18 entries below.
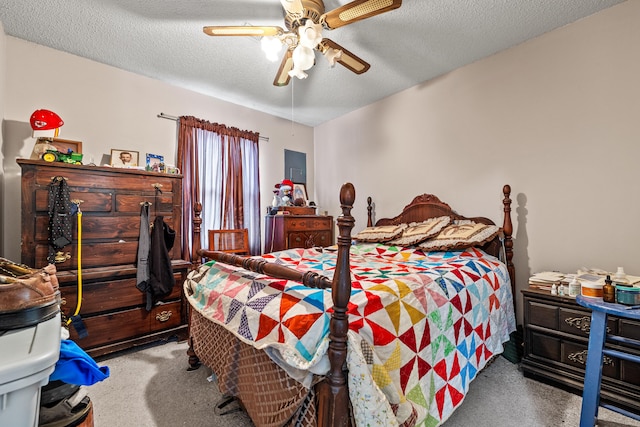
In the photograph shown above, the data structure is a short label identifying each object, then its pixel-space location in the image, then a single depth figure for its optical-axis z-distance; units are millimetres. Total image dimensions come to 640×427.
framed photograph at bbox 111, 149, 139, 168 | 2793
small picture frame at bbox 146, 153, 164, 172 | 2916
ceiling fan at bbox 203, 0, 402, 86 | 1626
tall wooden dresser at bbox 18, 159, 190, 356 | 2184
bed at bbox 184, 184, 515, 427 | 1070
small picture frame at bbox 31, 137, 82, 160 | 2307
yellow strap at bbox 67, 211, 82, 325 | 2187
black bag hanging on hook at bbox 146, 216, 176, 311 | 2529
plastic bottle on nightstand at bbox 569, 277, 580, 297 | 1898
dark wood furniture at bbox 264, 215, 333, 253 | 3586
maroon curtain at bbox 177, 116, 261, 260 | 3326
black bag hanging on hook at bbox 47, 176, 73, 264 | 2191
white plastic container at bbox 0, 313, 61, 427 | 537
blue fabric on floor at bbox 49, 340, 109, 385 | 856
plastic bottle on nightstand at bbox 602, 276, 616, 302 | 1457
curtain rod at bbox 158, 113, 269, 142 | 3225
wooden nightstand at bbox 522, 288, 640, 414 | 1712
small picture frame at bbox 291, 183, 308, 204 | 4248
